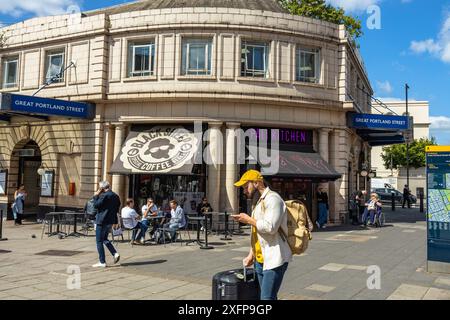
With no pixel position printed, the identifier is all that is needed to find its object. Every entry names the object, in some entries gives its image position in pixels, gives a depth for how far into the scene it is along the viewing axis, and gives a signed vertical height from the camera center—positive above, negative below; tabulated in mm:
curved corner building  16125 +3488
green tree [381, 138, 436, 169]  51125 +3878
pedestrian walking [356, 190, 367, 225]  19038 -833
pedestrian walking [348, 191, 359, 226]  18016 -1152
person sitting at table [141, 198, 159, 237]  12132 -1101
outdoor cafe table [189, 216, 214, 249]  11329 -1865
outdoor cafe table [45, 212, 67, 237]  13383 -1564
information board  7941 -384
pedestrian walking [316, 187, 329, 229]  16438 -1079
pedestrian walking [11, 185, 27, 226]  17328 -1389
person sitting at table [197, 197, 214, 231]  15038 -1025
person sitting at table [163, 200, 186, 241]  12125 -1220
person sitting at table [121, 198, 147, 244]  11703 -1283
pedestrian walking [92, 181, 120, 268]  8312 -823
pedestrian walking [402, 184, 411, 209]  30625 -802
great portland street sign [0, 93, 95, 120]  14992 +2834
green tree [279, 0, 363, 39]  26688 +11622
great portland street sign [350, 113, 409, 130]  18109 +2873
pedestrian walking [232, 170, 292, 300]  3875 -555
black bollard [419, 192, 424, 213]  25233 -1175
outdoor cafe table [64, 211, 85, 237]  13438 -1894
